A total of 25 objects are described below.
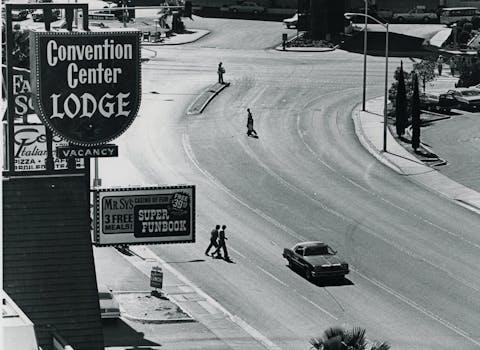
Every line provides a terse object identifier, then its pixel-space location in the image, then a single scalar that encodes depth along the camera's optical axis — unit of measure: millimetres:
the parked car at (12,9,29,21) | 130250
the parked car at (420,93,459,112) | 99375
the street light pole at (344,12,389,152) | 86169
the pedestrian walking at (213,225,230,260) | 66044
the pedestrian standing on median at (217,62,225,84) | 104812
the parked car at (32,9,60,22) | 126425
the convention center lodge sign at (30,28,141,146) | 44000
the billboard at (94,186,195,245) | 49406
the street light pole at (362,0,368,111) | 95169
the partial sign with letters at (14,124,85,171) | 45247
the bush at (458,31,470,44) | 125688
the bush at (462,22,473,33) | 126375
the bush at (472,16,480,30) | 129000
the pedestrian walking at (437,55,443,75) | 111731
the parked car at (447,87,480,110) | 99750
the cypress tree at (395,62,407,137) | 89188
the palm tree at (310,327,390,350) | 38344
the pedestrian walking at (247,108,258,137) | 90250
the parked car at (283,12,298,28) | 131375
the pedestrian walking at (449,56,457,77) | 113562
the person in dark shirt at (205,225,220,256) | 66125
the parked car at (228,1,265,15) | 142500
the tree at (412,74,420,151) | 85919
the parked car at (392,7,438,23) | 136875
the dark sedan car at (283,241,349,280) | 62656
